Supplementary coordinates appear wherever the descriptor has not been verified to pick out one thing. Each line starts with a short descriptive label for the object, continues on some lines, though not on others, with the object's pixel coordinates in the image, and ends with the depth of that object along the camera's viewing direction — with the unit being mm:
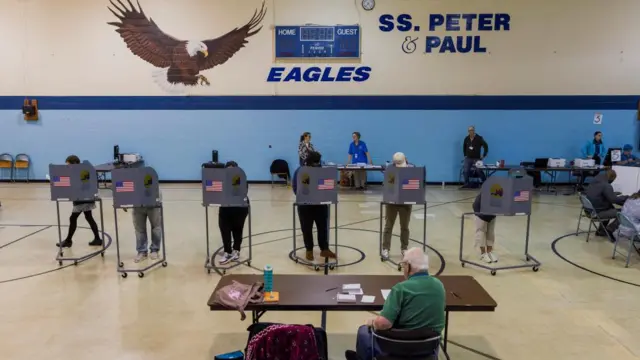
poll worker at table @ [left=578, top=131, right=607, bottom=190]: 11797
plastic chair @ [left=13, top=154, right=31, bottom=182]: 12547
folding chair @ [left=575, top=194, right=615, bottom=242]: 6828
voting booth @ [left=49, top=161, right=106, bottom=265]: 5801
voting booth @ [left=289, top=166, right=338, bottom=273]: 5711
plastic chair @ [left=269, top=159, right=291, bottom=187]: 12352
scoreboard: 11938
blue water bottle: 3355
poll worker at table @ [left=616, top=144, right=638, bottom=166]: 11551
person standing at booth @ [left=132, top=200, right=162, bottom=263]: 5913
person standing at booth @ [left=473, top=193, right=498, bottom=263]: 5853
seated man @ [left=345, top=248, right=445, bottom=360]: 2697
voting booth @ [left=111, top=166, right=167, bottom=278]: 5488
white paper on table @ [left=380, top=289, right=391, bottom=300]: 3332
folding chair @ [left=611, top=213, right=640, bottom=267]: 5875
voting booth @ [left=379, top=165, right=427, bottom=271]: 5855
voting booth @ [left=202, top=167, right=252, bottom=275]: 5602
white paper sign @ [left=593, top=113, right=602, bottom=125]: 12094
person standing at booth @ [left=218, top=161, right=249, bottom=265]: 5859
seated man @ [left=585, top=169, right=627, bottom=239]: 6672
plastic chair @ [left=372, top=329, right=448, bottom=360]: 2635
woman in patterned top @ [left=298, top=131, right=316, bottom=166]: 10766
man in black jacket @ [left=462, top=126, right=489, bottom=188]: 11758
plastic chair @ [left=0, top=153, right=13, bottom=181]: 12500
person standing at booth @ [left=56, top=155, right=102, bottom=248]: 6133
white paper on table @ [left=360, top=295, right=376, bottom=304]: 3213
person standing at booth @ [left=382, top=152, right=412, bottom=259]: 6062
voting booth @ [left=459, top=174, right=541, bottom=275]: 5531
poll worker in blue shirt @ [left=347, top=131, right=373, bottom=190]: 11789
